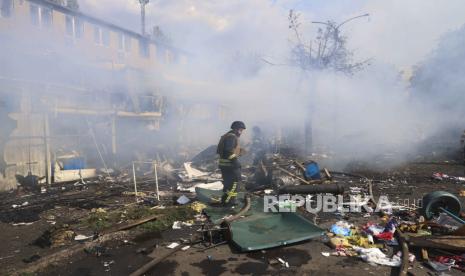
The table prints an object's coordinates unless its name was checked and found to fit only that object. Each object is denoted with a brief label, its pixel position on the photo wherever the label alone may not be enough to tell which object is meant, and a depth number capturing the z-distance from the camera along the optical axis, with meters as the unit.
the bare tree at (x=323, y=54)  14.11
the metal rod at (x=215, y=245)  4.90
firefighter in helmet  6.67
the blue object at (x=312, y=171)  8.52
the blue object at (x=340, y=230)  5.35
